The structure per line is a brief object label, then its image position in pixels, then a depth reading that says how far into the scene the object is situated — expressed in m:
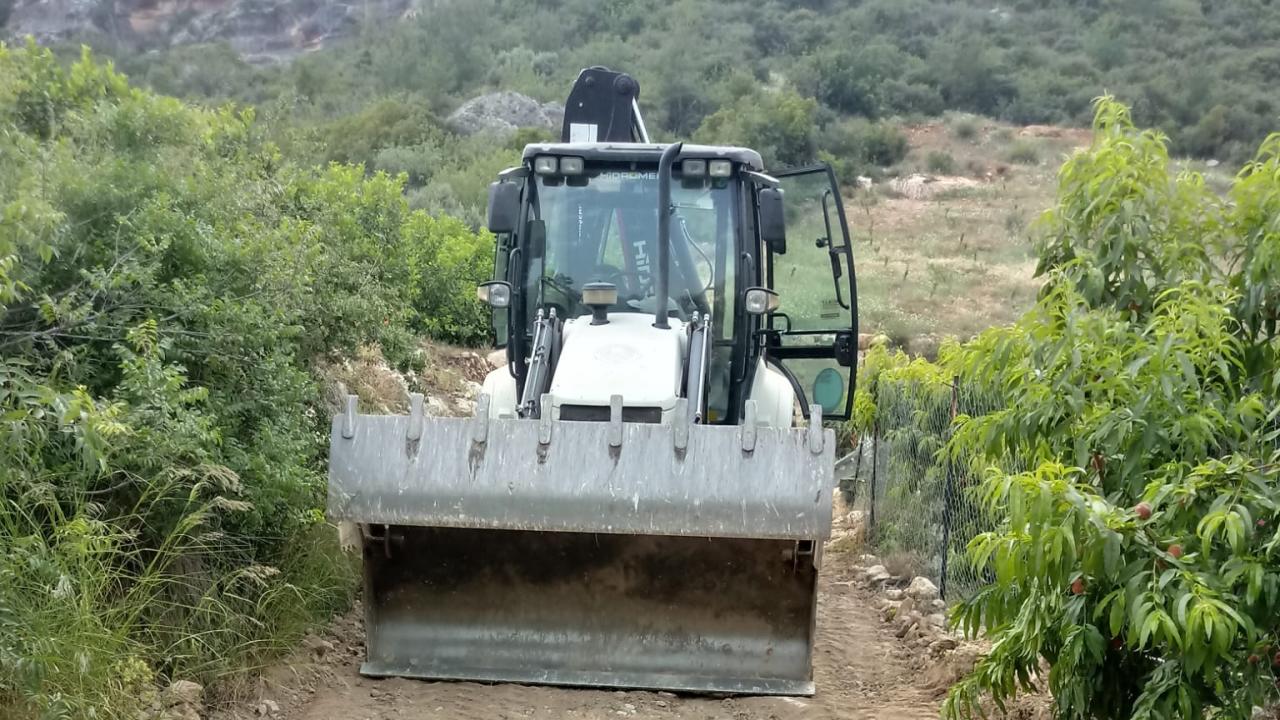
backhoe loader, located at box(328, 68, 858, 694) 5.52
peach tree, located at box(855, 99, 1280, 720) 3.49
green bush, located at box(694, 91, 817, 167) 34.06
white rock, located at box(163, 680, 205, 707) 5.15
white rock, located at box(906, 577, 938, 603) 8.21
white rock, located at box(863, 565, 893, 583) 9.16
